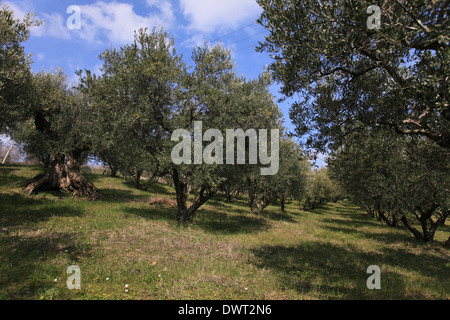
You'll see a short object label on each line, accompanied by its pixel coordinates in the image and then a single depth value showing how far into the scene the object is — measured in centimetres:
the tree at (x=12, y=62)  1163
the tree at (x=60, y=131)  1980
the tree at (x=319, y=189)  4900
